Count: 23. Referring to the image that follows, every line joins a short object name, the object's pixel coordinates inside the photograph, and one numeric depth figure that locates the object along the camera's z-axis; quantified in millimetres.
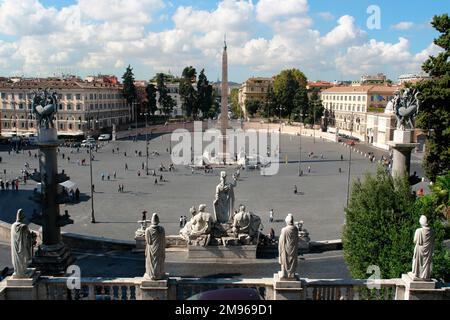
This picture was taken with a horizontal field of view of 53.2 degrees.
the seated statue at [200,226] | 18344
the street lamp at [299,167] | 44319
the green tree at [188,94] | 97250
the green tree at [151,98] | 93950
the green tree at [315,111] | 94000
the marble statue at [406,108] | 15086
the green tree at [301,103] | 95612
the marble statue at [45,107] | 14961
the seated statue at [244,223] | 18453
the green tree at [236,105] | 143375
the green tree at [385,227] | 11578
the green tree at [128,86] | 90562
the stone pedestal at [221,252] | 18453
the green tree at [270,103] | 101750
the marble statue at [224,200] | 18453
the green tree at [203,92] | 99188
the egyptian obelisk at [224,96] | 58750
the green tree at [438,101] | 22281
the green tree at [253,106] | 118325
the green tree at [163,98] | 99500
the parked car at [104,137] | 74531
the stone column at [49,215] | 15203
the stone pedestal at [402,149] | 15148
